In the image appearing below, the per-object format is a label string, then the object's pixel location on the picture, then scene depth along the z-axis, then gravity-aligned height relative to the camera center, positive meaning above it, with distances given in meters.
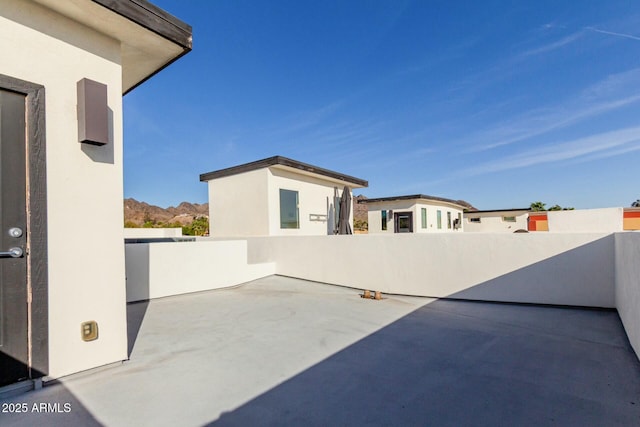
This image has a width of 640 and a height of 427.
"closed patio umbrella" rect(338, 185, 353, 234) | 10.67 +0.03
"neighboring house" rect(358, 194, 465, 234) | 16.95 +0.07
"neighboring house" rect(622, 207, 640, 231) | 11.38 -0.35
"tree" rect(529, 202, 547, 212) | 30.30 +0.76
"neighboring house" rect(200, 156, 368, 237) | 9.51 +0.69
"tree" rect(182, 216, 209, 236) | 17.87 -0.70
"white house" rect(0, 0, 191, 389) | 2.24 +0.36
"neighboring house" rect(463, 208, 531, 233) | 23.56 -0.59
